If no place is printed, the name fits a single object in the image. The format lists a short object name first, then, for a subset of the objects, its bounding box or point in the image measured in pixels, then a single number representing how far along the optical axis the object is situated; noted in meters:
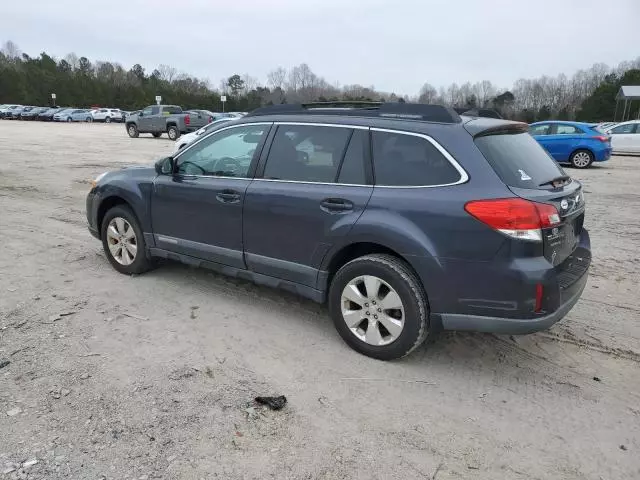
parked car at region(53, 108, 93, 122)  53.19
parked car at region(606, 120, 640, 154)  21.53
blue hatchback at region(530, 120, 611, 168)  16.50
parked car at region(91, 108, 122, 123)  54.25
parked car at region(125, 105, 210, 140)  27.89
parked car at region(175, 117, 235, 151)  17.78
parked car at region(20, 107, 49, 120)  55.28
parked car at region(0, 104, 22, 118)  56.54
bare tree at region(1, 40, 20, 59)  118.19
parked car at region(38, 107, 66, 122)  54.69
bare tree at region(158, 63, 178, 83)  117.64
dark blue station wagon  3.24
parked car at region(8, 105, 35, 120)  55.94
